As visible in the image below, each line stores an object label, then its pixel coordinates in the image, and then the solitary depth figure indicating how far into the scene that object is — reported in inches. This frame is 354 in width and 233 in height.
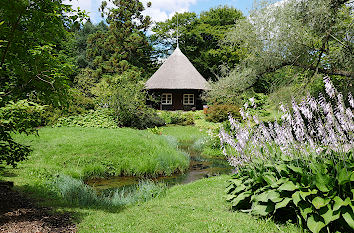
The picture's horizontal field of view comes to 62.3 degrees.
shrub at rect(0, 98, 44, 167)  161.2
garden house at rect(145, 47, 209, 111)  1178.6
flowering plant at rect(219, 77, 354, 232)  148.6
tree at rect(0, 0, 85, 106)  179.8
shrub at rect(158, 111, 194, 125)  964.0
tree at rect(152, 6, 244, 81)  1476.4
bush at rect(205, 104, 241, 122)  940.7
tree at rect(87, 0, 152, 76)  1302.9
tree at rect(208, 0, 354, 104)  486.3
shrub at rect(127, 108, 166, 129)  802.2
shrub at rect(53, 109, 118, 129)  719.7
